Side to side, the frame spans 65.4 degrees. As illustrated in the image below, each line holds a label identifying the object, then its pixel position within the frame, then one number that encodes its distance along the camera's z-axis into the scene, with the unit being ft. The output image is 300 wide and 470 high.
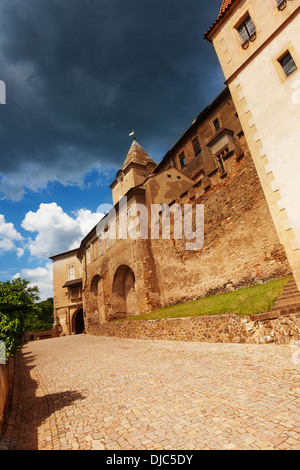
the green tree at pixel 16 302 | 18.84
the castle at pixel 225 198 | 28.58
